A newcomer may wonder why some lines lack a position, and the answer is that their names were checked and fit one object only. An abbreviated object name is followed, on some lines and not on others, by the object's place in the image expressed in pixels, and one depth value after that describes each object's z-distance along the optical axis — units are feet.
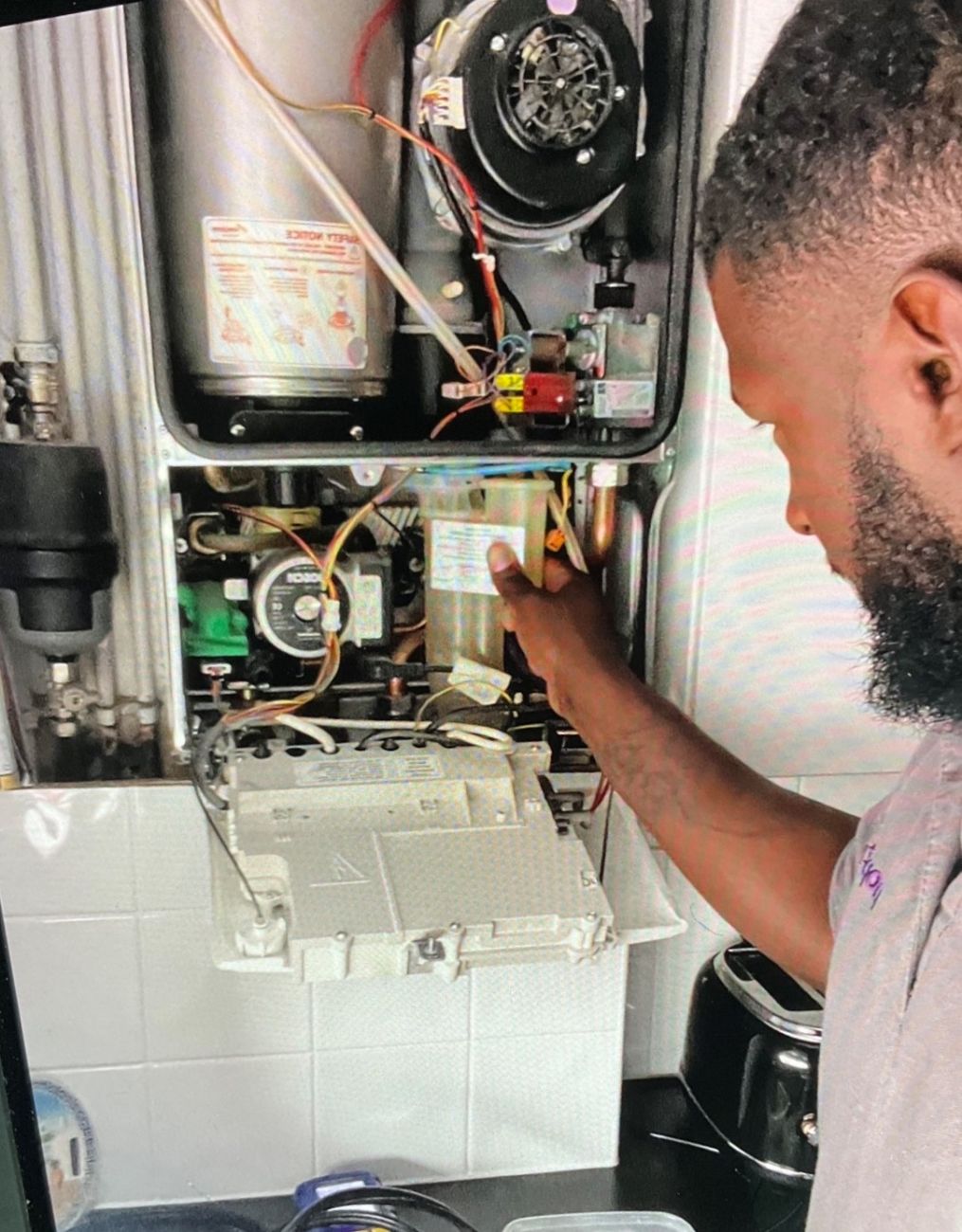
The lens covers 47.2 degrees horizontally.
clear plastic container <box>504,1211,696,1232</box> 3.44
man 1.73
